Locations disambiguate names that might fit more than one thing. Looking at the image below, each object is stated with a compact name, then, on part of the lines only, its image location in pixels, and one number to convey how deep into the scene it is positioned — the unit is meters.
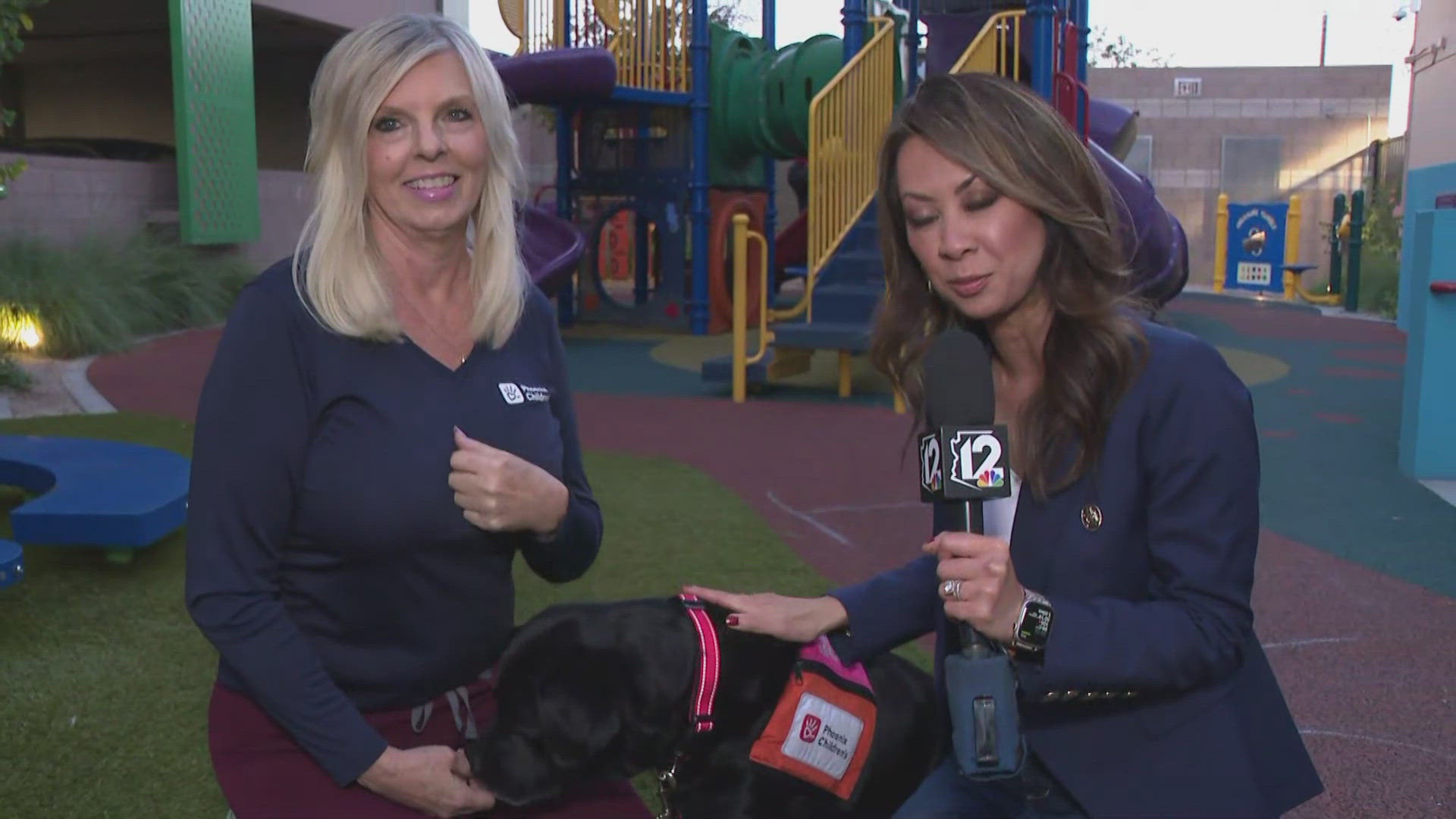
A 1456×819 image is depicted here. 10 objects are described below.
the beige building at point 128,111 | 14.42
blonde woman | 2.06
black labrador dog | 2.10
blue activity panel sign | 22.80
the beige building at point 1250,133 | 27.06
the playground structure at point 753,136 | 10.69
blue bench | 4.52
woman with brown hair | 1.86
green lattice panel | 14.14
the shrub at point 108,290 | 11.19
